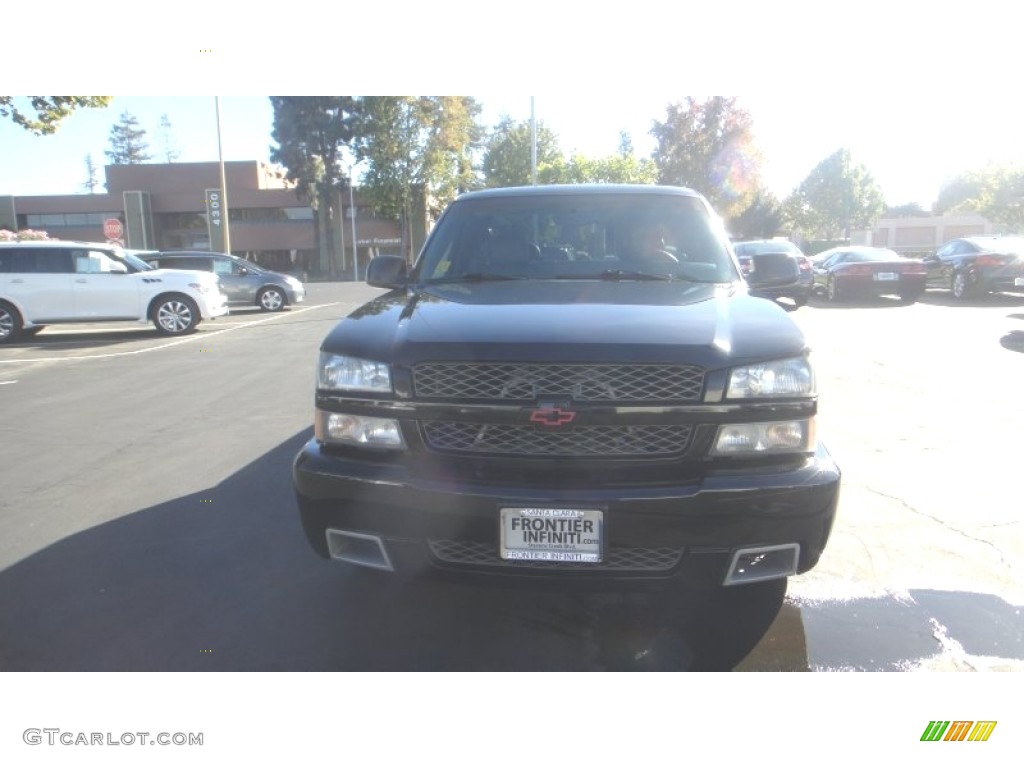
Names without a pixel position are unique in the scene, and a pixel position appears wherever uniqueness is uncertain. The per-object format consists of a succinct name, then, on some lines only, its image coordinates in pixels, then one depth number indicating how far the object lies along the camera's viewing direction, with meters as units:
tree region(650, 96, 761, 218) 38.31
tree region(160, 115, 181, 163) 93.14
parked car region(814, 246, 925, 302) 16.09
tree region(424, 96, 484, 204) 42.09
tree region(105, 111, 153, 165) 103.44
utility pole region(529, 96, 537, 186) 18.72
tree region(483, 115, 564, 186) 48.47
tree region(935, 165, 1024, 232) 35.59
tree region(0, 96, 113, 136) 16.31
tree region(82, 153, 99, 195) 107.17
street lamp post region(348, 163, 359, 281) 46.16
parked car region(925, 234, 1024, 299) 15.66
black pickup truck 2.42
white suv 13.03
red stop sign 23.67
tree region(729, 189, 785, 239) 48.81
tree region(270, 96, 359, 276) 46.62
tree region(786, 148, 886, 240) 68.44
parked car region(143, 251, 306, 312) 17.88
